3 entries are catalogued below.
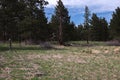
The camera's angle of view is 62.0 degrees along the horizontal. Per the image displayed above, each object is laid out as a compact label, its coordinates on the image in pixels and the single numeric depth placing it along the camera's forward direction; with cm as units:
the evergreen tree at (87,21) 2751
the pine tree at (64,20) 2173
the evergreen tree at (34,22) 1670
